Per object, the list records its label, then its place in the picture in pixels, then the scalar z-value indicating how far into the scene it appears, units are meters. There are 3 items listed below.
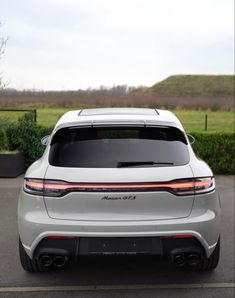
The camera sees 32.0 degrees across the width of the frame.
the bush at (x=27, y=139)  9.50
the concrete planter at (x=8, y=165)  8.68
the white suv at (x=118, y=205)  3.07
